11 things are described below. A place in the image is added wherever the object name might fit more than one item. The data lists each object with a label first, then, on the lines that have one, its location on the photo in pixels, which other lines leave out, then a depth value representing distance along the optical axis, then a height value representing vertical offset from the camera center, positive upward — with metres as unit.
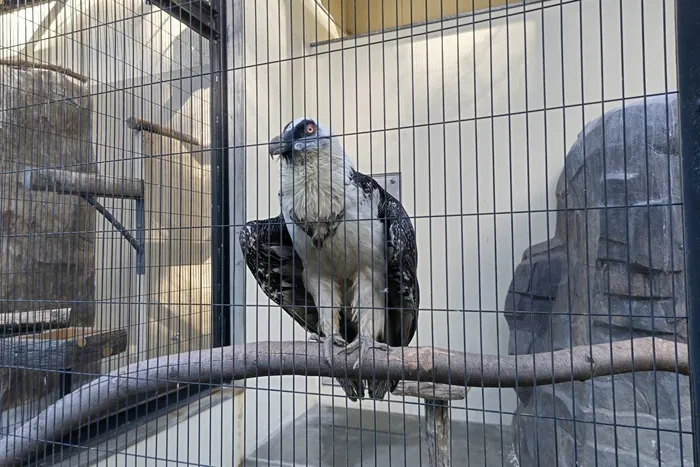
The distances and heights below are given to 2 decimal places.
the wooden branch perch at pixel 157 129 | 2.74 +0.79
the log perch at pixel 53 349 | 2.07 -0.49
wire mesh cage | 1.87 +0.04
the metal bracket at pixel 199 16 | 2.91 +1.61
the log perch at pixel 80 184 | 2.24 +0.36
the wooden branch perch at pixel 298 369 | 1.62 -0.50
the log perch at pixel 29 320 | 2.23 -0.37
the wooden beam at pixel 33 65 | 2.52 +1.10
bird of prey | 1.89 +0.00
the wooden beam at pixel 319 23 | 3.98 +2.12
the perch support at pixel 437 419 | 2.39 -0.99
